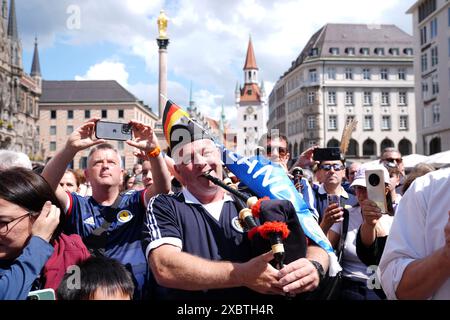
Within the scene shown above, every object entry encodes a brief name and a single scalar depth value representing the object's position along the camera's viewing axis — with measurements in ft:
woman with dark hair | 7.57
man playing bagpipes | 7.38
